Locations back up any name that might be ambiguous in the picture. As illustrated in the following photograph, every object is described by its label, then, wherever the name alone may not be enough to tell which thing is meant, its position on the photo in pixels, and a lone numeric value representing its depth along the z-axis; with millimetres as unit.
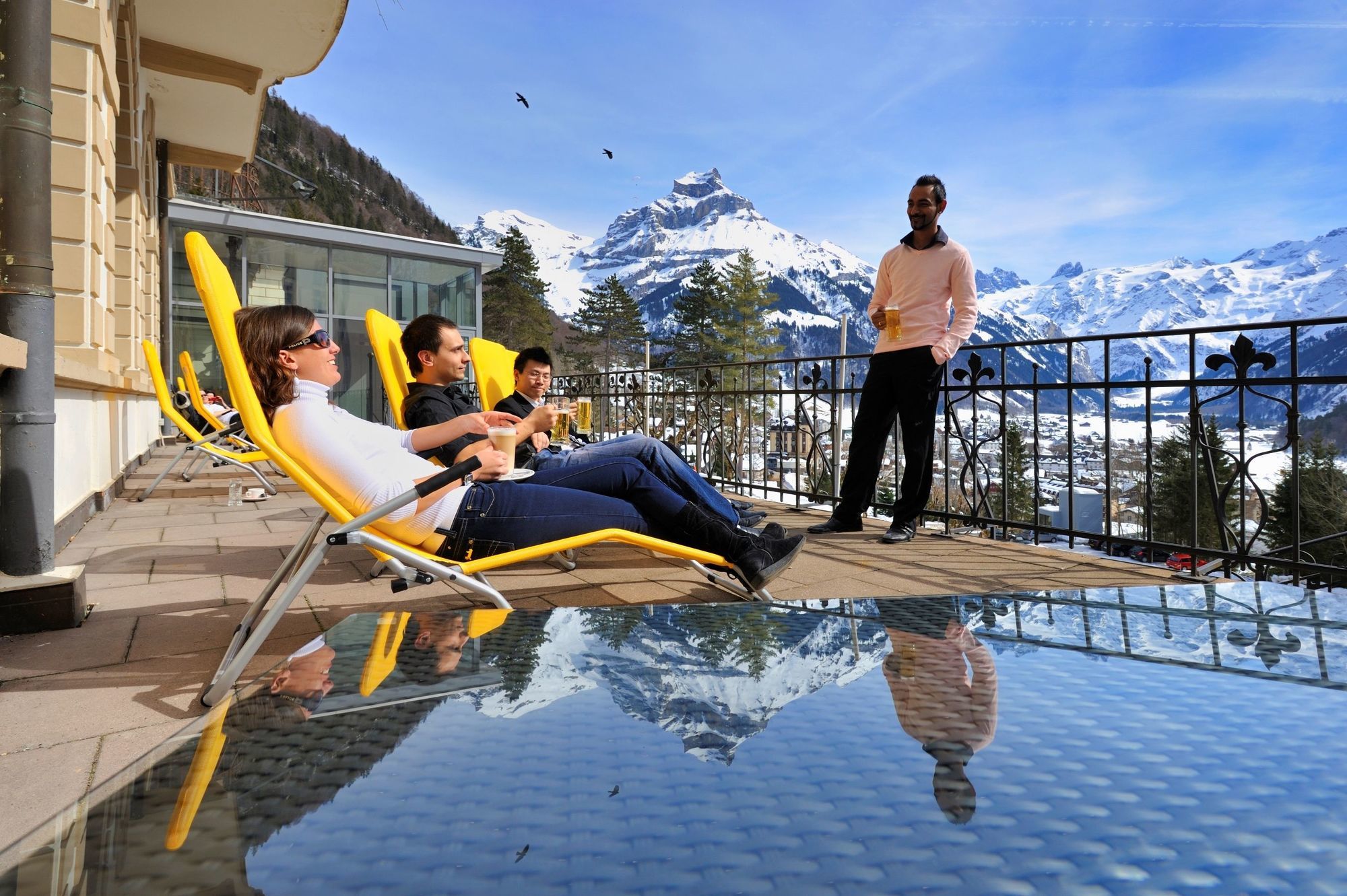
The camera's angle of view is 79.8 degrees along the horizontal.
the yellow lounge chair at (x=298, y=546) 1831
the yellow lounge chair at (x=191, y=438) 5918
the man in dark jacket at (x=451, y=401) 3014
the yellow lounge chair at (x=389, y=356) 3455
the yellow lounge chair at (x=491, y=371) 4168
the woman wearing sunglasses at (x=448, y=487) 2166
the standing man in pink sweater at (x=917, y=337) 4160
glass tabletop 491
